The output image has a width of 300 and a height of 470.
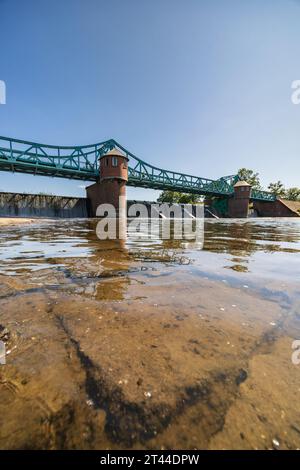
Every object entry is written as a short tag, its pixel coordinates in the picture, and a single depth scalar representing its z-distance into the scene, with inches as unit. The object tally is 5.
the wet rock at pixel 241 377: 37.1
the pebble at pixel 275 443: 27.6
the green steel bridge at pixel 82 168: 1088.7
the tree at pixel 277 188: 2659.9
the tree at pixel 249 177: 2667.3
